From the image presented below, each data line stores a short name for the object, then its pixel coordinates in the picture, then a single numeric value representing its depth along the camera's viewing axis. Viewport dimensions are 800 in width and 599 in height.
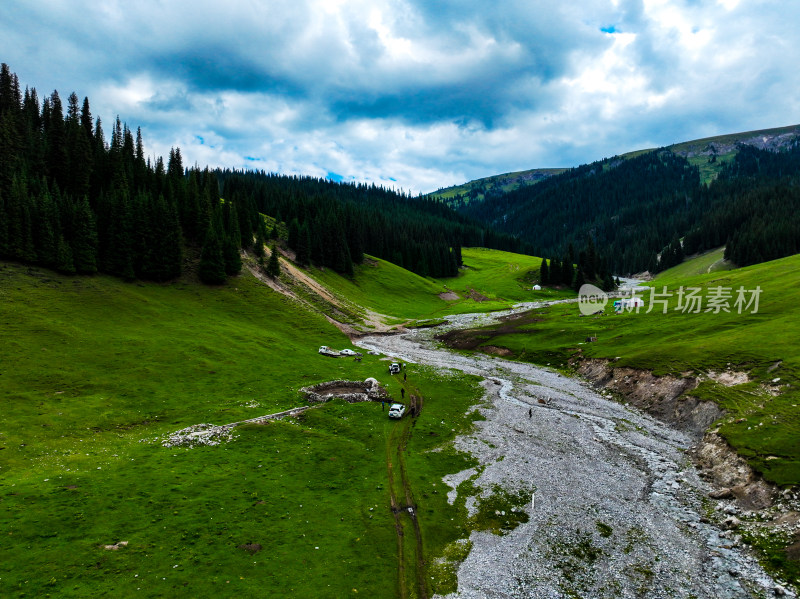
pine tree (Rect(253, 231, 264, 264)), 128.00
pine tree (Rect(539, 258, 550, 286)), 195.38
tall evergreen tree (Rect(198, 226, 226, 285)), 104.25
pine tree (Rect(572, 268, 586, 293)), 191.25
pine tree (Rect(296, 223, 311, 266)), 149.25
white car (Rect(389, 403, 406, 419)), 53.28
